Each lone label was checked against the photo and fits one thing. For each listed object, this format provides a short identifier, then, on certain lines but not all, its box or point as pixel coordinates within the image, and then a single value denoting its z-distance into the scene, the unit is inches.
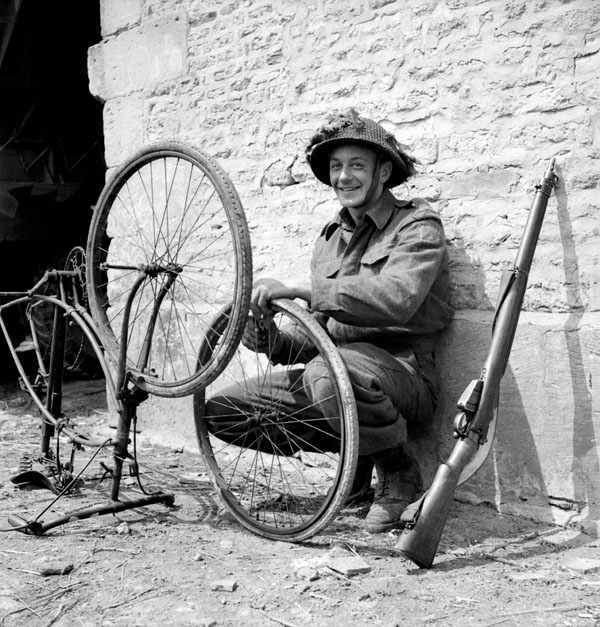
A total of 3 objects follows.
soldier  125.2
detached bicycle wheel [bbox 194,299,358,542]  116.9
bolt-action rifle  110.6
